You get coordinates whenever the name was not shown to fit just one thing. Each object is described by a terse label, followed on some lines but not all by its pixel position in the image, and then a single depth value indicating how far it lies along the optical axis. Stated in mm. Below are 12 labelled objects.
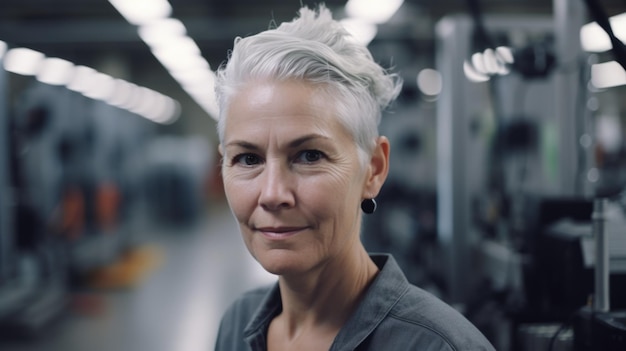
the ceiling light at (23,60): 3187
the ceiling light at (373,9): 5215
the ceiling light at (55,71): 4647
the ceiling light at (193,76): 10112
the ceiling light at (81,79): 7211
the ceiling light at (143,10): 5062
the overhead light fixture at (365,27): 5906
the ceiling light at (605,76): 7331
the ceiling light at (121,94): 10508
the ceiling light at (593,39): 4308
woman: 955
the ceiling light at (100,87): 8422
